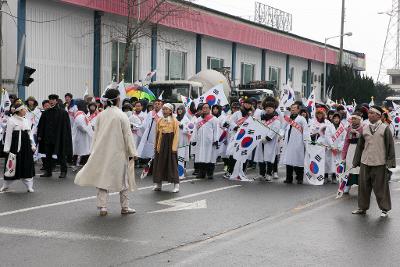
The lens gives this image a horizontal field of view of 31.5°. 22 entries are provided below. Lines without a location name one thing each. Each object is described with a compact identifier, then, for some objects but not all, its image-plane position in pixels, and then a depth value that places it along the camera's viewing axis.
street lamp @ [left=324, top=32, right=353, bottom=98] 52.15
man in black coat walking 14.98
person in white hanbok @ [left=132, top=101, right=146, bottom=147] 17.95
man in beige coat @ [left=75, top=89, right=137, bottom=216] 10.20
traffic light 21.19
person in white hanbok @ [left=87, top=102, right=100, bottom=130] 17.30
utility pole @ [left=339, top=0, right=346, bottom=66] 49.98
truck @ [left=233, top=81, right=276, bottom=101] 33.81
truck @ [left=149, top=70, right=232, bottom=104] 27.92
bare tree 31.53
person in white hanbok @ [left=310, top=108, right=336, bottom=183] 15.20
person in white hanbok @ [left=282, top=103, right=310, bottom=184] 15.20
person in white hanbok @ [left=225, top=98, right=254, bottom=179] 15.83
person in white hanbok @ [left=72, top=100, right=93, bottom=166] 17.22
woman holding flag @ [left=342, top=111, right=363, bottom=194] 12.88
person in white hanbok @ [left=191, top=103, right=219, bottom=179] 15.57
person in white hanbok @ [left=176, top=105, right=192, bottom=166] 14.97
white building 28.12
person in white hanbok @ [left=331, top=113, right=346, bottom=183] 15.30
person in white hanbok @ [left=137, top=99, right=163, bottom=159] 16.62
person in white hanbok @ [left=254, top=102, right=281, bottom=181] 15.52
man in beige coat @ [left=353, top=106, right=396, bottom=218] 10.64
